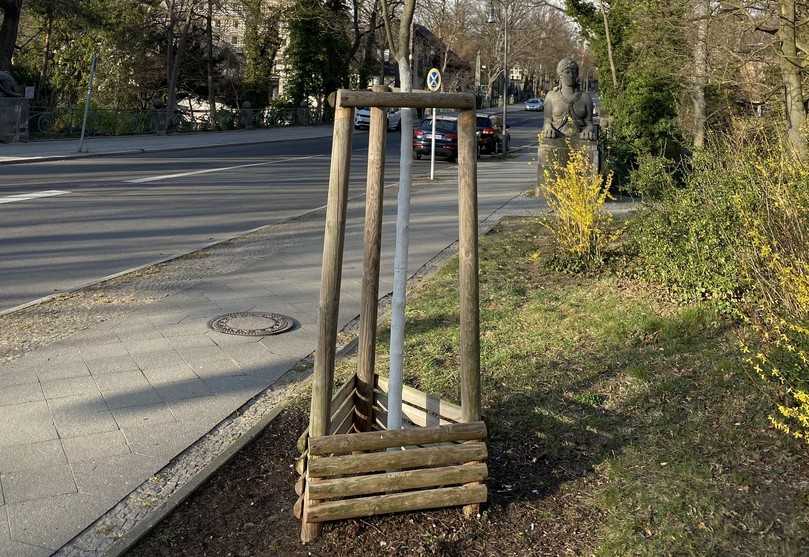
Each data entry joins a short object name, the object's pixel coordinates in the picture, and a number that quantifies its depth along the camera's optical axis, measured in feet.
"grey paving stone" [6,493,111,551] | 12.05
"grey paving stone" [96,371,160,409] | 17.51
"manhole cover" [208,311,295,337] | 23.16
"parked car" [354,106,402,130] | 141.49
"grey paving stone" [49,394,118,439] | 15.92
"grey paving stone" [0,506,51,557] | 11.62
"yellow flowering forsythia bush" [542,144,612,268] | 28.55
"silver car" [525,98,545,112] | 276.62
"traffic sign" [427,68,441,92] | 76.69
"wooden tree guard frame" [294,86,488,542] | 11.73
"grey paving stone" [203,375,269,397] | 18.45
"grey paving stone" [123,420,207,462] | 15.13
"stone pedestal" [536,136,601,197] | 52.75
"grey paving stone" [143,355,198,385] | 19.02
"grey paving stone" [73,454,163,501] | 13.55
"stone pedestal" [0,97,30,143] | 90.79
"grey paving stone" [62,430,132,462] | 14.76
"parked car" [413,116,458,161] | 92.20
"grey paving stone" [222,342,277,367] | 20.61
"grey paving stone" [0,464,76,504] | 13.23
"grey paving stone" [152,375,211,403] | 17.94
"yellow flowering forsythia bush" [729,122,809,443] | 15.39
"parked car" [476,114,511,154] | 103.50
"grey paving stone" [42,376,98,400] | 17.89
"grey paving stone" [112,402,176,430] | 16.37
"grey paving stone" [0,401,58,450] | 15.42
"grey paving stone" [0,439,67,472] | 14.26
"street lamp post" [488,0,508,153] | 104.88
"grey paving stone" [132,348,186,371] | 20.01
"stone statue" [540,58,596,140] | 53.16
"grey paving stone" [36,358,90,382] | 19.01
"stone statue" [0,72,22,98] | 93.25
